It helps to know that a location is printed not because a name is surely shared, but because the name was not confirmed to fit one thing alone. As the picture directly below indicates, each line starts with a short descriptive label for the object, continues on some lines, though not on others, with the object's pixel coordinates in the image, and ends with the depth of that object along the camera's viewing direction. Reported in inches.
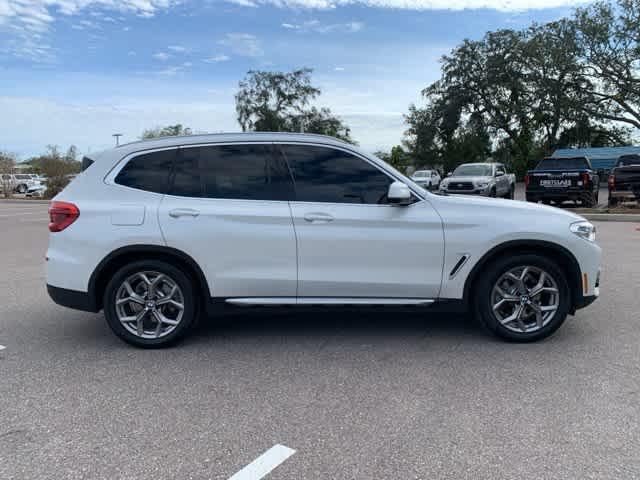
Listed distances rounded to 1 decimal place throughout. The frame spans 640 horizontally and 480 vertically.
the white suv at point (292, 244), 177.8
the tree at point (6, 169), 1378.0
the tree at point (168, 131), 2197.3
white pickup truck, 771.4
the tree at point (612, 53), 1585.9
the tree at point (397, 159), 2236.7
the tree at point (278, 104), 2143.2
